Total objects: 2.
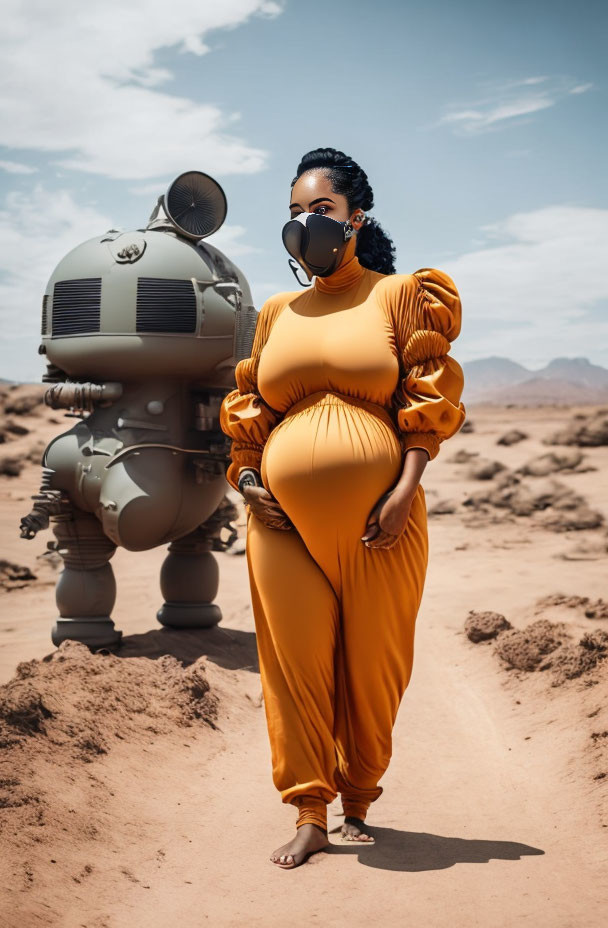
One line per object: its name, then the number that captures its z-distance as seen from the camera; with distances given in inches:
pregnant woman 133.0
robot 232.4
